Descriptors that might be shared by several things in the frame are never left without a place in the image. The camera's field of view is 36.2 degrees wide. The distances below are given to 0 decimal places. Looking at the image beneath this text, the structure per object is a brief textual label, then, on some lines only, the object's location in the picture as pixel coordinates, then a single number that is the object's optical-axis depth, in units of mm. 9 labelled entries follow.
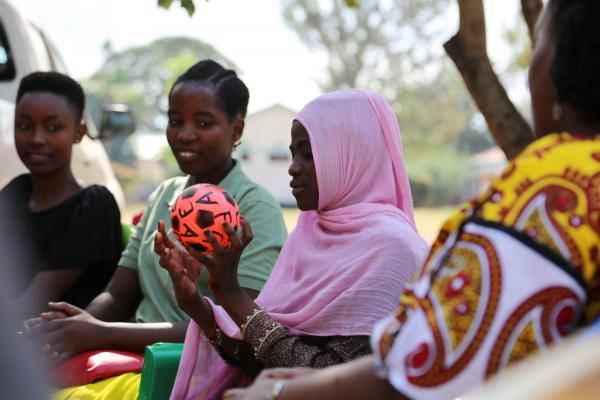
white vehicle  5250
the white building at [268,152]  40156
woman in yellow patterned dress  1634
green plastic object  3000
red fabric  3248
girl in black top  3734
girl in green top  3332
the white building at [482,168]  43781
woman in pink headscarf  2674
